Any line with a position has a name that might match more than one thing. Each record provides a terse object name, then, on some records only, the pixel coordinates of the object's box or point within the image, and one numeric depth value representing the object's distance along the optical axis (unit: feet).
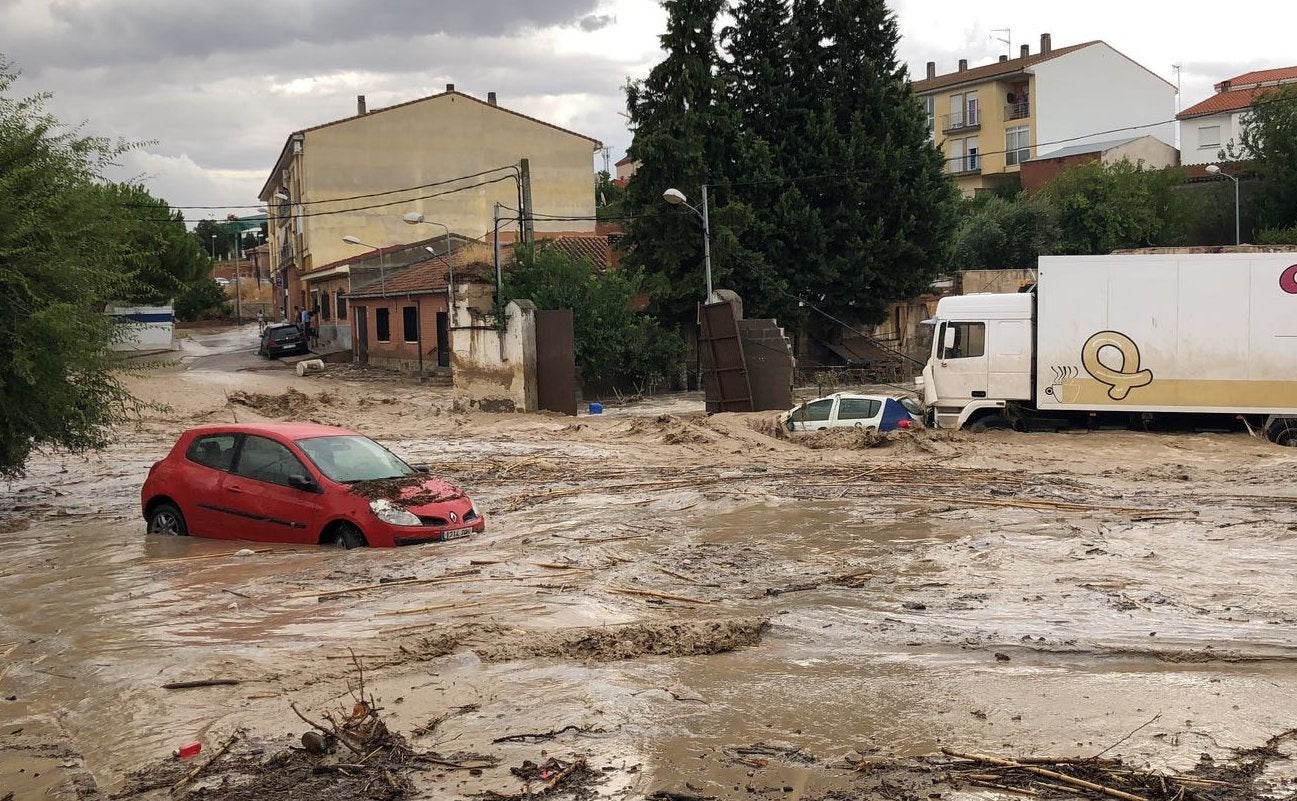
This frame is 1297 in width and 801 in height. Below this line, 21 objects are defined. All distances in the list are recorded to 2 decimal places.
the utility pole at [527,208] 110.83
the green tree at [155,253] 53.11
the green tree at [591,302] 104.94
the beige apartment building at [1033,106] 228.02
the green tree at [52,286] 45.83
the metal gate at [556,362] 93.20
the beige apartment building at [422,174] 171.94
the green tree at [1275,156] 159.53
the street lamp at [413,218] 109.70
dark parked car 158.10
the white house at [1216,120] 215.72
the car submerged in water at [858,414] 69.97
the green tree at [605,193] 196.94
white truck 66.64
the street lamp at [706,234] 97.66
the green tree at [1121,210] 168.35
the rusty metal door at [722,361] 88.14
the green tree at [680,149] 118.73
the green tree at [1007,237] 169.17
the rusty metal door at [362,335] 158.51
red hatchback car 39.04
